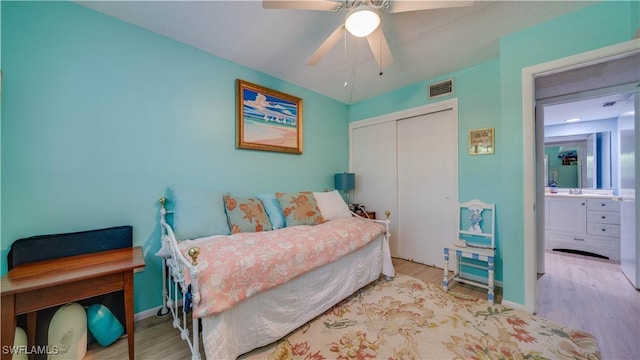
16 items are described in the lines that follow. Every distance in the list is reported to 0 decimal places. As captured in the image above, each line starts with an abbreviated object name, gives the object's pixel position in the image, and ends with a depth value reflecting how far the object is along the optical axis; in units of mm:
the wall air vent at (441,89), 2875
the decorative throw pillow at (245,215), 2168
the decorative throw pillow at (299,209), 2482
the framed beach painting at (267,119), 2607
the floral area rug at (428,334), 1551
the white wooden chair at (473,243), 2418
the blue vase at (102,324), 1597
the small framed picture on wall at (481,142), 2584
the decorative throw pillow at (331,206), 2805
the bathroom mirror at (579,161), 3834
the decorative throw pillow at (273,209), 2428
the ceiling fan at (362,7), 1414
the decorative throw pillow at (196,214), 1930
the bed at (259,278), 1340
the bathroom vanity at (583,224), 3307
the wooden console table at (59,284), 1135
